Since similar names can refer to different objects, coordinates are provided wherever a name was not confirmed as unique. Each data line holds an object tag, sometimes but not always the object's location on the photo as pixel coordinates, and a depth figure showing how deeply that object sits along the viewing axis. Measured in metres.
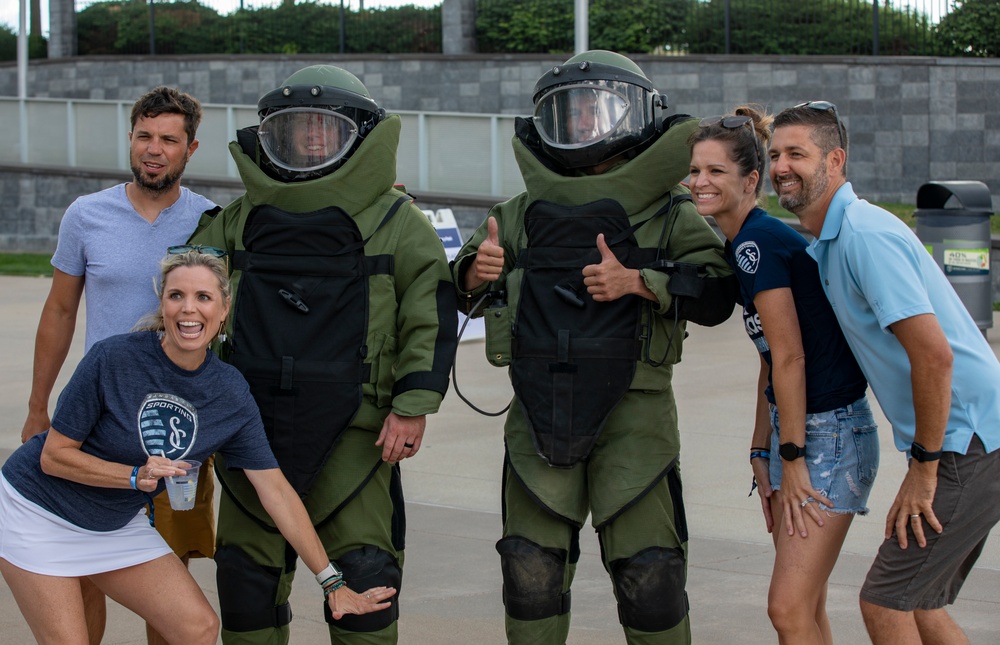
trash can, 9.16
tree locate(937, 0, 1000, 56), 14.49
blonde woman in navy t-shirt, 2.97
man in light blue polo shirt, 2.73
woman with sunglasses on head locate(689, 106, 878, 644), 3.01
